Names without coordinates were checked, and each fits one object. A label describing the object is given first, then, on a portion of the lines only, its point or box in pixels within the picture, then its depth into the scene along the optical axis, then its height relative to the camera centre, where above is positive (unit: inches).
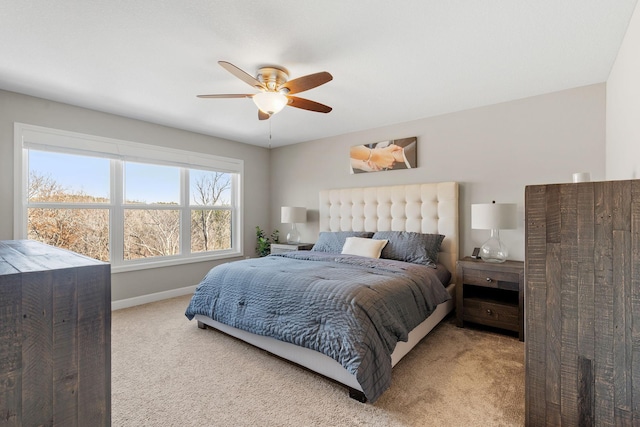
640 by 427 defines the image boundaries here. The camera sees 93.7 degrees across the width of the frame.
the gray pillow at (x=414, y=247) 128.3 -15.4
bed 79.5 -20.7
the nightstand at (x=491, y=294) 109.4 -33.6
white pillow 136.3 -15.8
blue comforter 74.6 -27.5
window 127.0 +7.1
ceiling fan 88.7 +39.2
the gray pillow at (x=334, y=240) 155.4 -14.3
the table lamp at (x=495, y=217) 114.8 -1.9
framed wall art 153.7 +31.2
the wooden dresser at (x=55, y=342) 25.3 -11.7
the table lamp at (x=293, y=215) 184.4 -1.2
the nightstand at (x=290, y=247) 180.9 -20.6
